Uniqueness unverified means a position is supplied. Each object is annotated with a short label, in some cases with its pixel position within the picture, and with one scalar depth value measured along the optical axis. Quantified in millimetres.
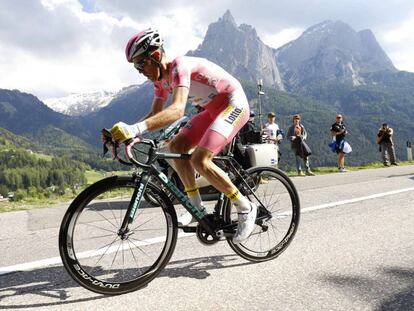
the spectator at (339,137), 15953
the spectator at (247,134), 9328
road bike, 3148
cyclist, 3420
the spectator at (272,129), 13923
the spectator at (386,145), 19734
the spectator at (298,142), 15016
